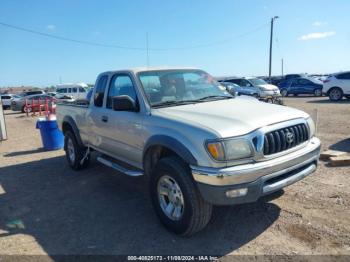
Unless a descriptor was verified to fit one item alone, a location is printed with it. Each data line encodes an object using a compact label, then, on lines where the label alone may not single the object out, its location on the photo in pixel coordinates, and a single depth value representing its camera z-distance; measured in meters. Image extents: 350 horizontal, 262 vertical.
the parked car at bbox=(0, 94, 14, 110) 32.16
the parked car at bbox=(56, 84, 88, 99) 33.88
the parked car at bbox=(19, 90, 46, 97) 33.64
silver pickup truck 3.28
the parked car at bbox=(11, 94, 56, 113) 26.39
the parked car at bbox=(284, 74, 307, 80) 35.70
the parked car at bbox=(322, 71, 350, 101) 18.95
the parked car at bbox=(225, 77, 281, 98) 20.93
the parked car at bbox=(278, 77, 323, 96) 25.45
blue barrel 9.21
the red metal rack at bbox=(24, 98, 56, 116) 22.17
